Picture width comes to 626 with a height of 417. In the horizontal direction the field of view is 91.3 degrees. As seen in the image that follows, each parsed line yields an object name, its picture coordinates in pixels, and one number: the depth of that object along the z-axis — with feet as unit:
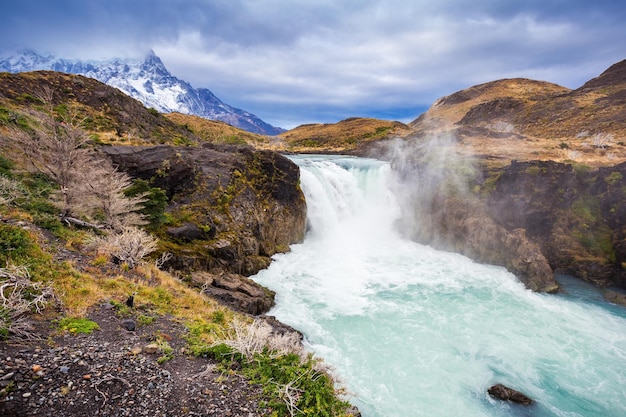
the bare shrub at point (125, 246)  44.11
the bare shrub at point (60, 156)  46.16
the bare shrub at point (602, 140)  131.94
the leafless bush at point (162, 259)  52.20
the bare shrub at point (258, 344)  25.49
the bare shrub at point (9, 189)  45.19
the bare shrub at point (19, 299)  21.68
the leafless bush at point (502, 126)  256.73
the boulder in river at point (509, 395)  42.16
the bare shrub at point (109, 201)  50.60
